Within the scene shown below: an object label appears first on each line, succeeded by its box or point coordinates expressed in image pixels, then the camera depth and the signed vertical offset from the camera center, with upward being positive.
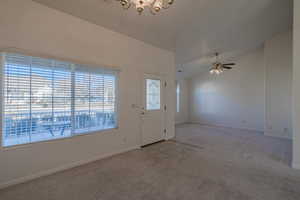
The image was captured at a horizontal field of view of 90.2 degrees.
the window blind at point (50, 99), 2.42 +0.00
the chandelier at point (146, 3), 1.98 +1.31
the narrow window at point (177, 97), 8.27 +0.15
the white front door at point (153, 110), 4.43 -0.33
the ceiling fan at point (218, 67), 5.81 +1.29
